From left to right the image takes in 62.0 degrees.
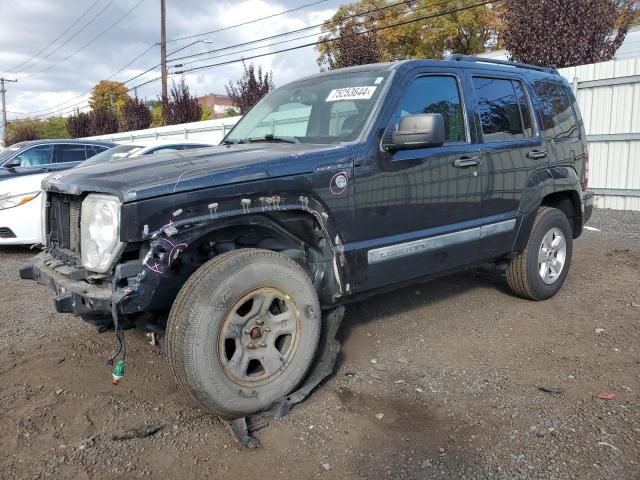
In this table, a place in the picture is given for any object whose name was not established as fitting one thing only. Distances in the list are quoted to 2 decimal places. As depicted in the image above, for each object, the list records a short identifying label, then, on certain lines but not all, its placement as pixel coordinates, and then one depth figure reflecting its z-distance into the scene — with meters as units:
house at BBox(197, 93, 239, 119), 75.64
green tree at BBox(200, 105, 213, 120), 49.04
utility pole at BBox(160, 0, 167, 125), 27.22
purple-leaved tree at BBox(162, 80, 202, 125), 26.33
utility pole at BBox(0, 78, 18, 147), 64.00
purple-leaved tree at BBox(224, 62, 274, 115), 21.28
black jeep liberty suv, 2.71
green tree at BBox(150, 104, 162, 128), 48.19
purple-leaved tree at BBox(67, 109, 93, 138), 36.97
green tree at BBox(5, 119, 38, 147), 50.31
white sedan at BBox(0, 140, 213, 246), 7.19
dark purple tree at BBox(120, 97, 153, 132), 30.95
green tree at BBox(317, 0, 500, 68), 27.52
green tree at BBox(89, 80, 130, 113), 52.38
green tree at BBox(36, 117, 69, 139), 69.75
